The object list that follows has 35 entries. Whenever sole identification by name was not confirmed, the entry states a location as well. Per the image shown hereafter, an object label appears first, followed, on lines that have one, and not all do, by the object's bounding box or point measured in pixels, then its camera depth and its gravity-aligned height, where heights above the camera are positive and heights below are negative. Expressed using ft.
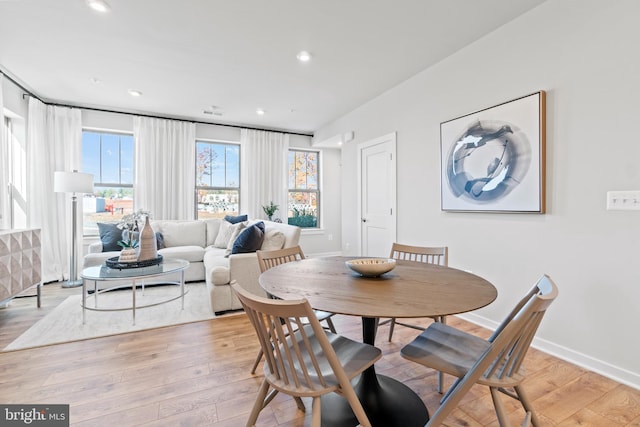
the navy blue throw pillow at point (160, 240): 14.29 -1.36
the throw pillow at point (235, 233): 12.72 -0.94
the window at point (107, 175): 15.48 +2.02
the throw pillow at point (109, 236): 13.32 -1.08
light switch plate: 5.88 +0.26
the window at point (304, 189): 20.40 +1.64
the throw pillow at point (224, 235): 14.79 -1.12
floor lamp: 12.80 +1.05
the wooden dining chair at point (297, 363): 3.28 -1.99
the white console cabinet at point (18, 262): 8.74 -1.59
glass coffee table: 8.86 -1.90
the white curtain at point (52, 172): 13.21 +1.85
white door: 12.54 +0.79
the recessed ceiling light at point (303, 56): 9.57 +5.19
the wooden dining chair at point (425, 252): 6.87 -0.96
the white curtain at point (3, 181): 10.30 +1.14
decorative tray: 9.44 -1.67
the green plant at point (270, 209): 18.52 +0.23
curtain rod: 12.15 +5.23
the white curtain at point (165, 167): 15.74 +2.47
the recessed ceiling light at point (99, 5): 7.14 +5.08
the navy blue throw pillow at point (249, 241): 10.63 -1.02
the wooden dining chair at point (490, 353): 3.22 -2.06
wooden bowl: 5.01 -0.95
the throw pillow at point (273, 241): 10.99 -1.07
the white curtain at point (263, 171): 18.37 +2.64
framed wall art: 7.39 +1.54
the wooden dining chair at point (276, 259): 6.32 -1.12
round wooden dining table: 3.69 -1.15
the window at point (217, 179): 17.84 +2.06
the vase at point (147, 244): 9.95 -1.07
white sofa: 9.97 -1.77
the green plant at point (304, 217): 20.43 -0.31
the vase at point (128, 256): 9.80 -1.45
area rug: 8.18 -3.38
